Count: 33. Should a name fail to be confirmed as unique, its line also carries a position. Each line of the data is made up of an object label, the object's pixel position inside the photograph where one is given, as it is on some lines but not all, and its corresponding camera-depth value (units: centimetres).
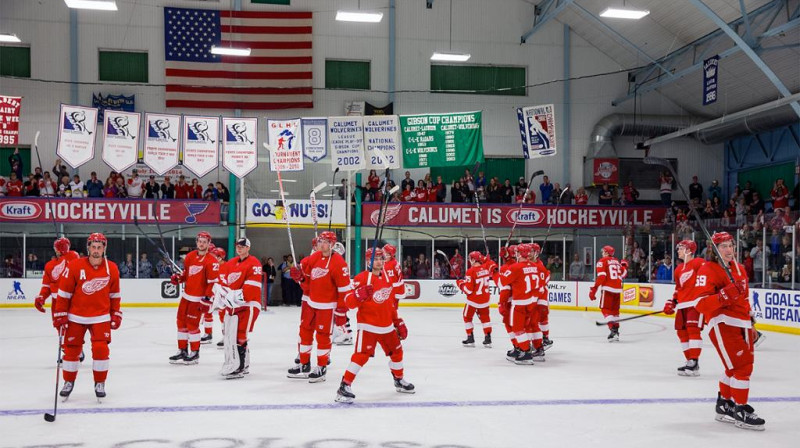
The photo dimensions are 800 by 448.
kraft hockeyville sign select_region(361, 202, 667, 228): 2478
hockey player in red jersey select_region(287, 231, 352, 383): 891
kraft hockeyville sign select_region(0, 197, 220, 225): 2262
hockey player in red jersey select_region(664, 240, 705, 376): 1007
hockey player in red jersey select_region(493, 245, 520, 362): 1111
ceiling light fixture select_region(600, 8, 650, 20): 1852
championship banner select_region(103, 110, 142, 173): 1953
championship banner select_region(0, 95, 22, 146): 2136
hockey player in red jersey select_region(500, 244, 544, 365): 1088
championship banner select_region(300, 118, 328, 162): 2170
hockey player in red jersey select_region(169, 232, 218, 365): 1066
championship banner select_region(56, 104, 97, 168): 1912
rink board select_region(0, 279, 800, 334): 2069
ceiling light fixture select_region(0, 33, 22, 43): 2127
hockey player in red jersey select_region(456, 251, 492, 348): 1295
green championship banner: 2278
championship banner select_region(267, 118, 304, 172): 1962
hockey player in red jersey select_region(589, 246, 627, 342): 1425
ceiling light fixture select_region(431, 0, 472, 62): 2239
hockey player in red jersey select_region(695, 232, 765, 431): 686
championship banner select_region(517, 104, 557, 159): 2194
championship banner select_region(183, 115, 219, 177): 1992
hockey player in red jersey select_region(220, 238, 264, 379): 936
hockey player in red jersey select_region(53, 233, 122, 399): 773
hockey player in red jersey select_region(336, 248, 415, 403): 784
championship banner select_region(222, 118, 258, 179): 2006
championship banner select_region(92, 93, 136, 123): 2655
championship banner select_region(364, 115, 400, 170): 2134
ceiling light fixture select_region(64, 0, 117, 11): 1648
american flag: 2653
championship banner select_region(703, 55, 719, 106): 2162
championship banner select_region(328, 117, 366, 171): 2119
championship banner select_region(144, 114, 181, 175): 1984
